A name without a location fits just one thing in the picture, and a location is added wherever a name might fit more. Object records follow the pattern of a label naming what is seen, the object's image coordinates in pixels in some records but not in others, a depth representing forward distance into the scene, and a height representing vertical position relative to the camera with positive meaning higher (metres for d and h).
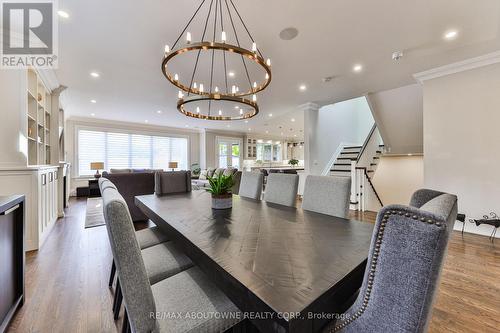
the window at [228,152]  9.38 +0.60
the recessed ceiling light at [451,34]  2.46 +1.60
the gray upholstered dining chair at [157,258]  1.23 -0.63
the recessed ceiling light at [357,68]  3.35 +1.61
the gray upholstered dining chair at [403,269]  0.49 -0.27
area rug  3.82 -1.08
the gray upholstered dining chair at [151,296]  0.72 -0.59
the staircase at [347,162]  5.86 +0.10
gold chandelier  1.87 +1.60
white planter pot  1.91 -0.34
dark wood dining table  0.66 -0.42
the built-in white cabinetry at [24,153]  2.52 +0.15
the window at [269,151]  10.74 +0.72
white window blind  7.01 +0.53
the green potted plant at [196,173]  7.74 -0.33
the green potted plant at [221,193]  1.91 -0.27
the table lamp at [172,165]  8.27 -0.02
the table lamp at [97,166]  6.59 -0.06
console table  1.38 -0.69
